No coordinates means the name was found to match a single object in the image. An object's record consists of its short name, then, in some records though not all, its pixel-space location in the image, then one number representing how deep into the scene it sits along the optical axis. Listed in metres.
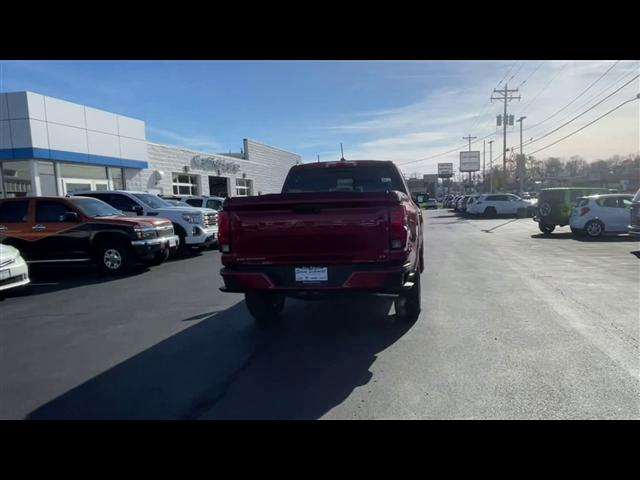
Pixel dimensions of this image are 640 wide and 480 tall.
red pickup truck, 4.30
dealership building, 16.75
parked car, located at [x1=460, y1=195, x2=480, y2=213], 32.44
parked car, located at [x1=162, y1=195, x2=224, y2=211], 16.59
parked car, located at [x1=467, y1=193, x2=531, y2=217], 30.05
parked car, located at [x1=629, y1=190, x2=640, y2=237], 10.19
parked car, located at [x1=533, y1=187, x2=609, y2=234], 17.02
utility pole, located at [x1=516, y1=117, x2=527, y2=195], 46.74
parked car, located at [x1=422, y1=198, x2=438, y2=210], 52.61
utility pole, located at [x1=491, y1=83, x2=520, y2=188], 53.19
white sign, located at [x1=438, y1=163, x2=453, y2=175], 90.19
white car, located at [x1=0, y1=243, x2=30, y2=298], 7.30
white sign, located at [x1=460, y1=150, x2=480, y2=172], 73.00
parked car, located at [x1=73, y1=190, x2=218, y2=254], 12.51
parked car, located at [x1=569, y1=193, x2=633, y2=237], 14.34
